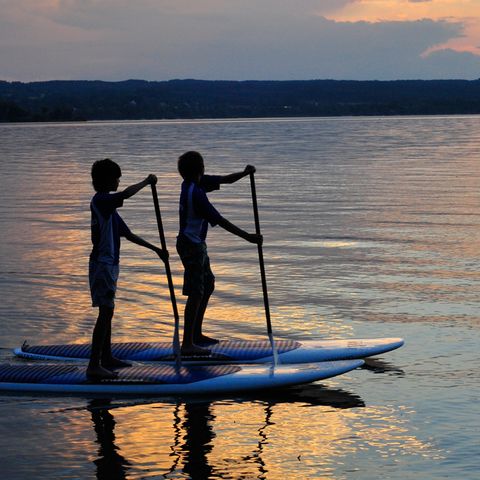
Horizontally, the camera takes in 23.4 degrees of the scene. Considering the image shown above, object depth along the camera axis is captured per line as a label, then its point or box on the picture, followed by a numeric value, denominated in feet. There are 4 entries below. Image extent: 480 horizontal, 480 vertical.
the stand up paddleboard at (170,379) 35.19
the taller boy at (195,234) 36.76
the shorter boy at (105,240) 33.40
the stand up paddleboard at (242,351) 38.70
